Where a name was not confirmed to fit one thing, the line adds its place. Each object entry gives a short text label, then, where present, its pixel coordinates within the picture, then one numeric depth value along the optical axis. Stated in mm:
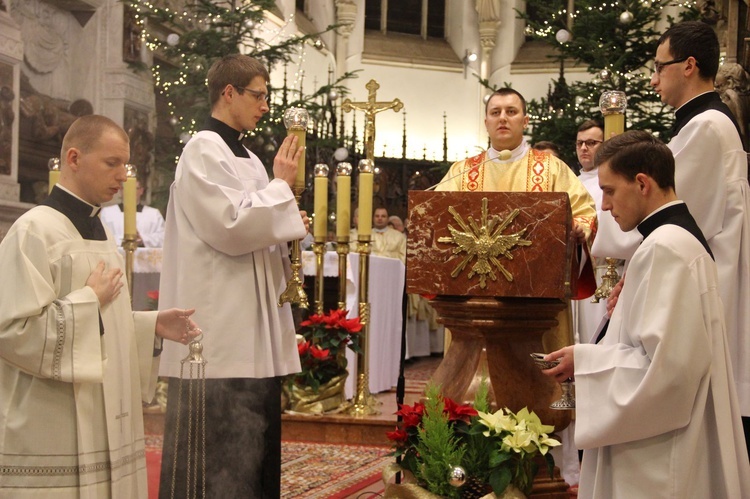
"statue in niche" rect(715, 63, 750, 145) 6477
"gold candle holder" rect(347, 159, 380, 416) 6375
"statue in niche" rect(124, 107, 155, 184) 10242
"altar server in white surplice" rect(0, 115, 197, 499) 2713
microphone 3918
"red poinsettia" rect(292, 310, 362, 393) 6516
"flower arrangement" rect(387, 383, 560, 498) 3494
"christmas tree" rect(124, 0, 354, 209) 9281
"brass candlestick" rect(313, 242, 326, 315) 6340
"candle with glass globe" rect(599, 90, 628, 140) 3617
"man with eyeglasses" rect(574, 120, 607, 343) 5355
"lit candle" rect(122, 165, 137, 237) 5677
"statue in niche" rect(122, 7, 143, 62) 10203
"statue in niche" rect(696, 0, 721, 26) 8469
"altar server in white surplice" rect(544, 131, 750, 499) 2434
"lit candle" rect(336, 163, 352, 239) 6298
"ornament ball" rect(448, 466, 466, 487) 3426
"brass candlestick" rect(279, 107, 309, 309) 3811
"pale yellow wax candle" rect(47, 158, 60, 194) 5516
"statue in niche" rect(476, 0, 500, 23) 18094
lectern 3588
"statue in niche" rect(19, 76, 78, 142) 8609
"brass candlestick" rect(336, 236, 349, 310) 6371
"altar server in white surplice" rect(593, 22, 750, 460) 3213
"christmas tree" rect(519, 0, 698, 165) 9148
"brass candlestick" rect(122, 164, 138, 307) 5730
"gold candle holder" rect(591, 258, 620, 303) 3580
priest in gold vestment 4492
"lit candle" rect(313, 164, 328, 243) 5805
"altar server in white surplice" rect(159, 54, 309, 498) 3516
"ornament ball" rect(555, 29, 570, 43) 9391
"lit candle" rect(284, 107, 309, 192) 3898
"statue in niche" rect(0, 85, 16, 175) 8203
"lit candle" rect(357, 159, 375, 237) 5934
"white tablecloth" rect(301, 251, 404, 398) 7480
